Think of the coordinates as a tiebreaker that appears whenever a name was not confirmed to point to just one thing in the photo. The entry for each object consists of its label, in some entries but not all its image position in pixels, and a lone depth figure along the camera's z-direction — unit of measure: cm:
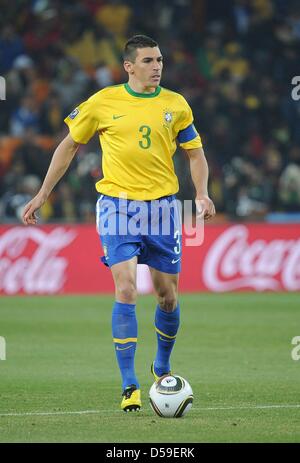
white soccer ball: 730
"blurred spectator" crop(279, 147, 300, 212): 1986
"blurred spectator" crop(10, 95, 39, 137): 2000
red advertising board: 1773
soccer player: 790
